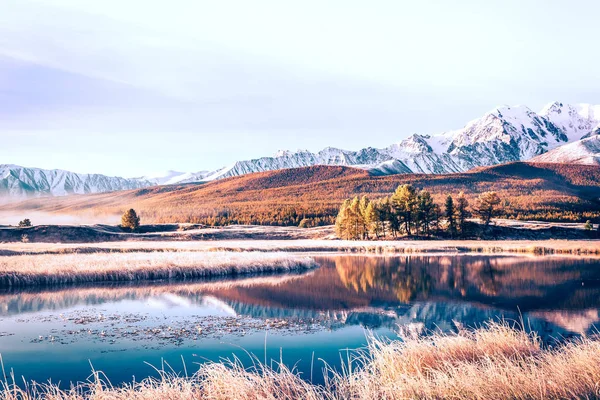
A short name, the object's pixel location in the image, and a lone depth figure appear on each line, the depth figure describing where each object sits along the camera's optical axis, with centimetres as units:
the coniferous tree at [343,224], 9188
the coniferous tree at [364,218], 9075
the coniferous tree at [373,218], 8894
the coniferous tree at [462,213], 8916
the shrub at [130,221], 10140
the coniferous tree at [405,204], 9025
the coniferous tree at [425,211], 8925
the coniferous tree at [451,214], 9038
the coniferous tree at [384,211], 9129
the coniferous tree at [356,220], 9125
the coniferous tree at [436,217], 9131
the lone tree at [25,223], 10076
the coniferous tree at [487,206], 9369
